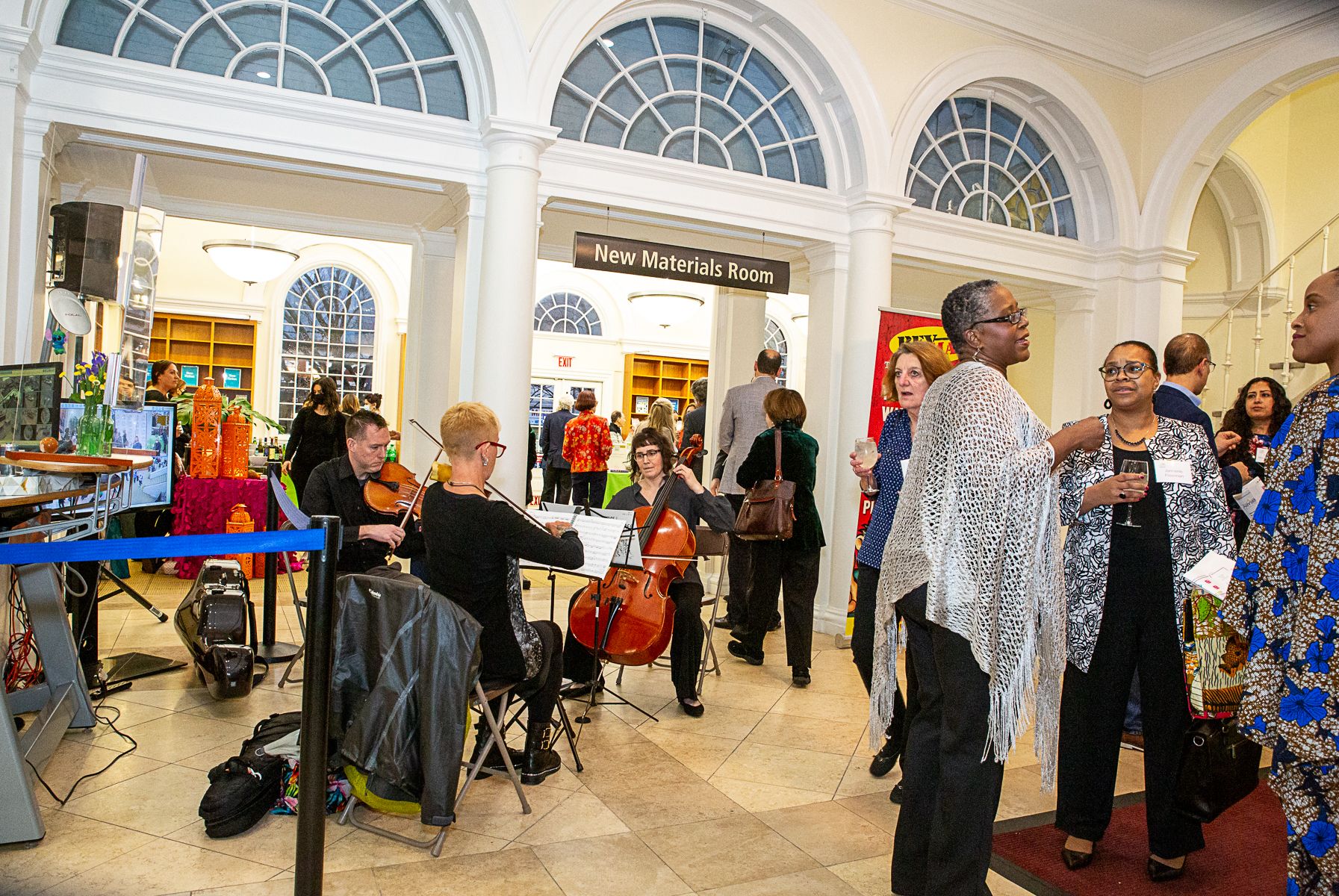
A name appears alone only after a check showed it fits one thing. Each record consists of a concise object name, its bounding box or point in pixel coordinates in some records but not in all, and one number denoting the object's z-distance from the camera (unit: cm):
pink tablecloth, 618
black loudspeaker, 373
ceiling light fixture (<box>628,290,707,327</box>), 1195
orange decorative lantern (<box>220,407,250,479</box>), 633
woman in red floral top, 797
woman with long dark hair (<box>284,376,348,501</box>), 687
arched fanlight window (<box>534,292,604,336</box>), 1427
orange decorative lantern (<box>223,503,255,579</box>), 593
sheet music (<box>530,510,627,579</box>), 335
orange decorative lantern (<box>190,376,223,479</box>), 612
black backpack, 275
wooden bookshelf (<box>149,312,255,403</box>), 1200
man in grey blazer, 603
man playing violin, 395
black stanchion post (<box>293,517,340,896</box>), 207
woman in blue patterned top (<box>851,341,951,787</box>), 324
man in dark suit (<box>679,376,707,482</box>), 824
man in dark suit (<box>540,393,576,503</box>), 902
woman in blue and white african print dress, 189
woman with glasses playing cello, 410
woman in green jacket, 470
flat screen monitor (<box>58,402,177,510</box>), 441
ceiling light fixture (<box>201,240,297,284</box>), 965
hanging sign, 511
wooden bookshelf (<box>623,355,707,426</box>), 1477
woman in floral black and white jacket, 260
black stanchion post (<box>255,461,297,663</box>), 462
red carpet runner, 267
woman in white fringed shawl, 212
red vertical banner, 569
